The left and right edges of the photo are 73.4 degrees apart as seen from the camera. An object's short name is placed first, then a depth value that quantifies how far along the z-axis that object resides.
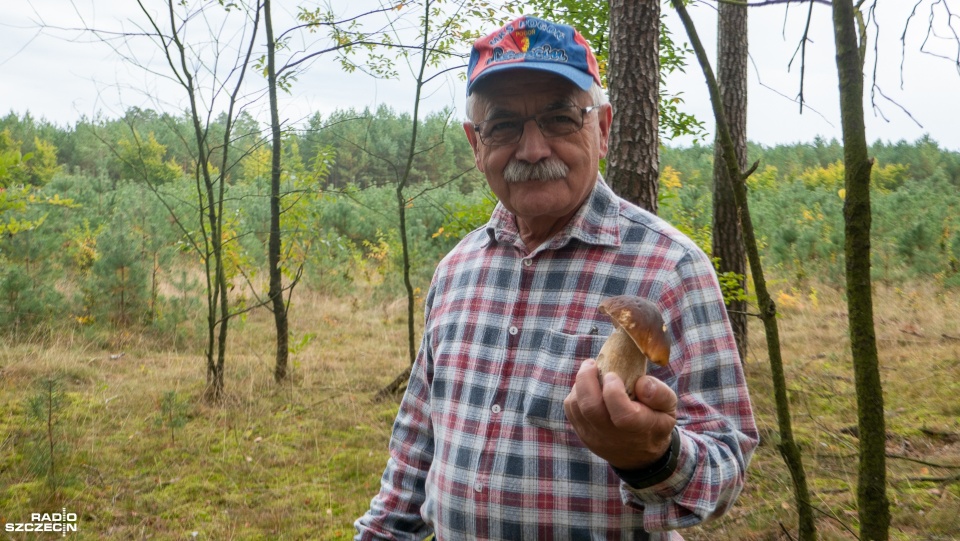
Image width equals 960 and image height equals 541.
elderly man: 1.23
